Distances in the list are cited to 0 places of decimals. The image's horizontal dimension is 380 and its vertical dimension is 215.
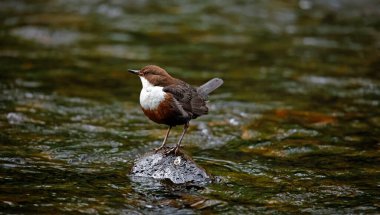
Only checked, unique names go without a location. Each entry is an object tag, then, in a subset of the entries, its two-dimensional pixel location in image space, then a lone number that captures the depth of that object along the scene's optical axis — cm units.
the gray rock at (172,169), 1241
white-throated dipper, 1209
